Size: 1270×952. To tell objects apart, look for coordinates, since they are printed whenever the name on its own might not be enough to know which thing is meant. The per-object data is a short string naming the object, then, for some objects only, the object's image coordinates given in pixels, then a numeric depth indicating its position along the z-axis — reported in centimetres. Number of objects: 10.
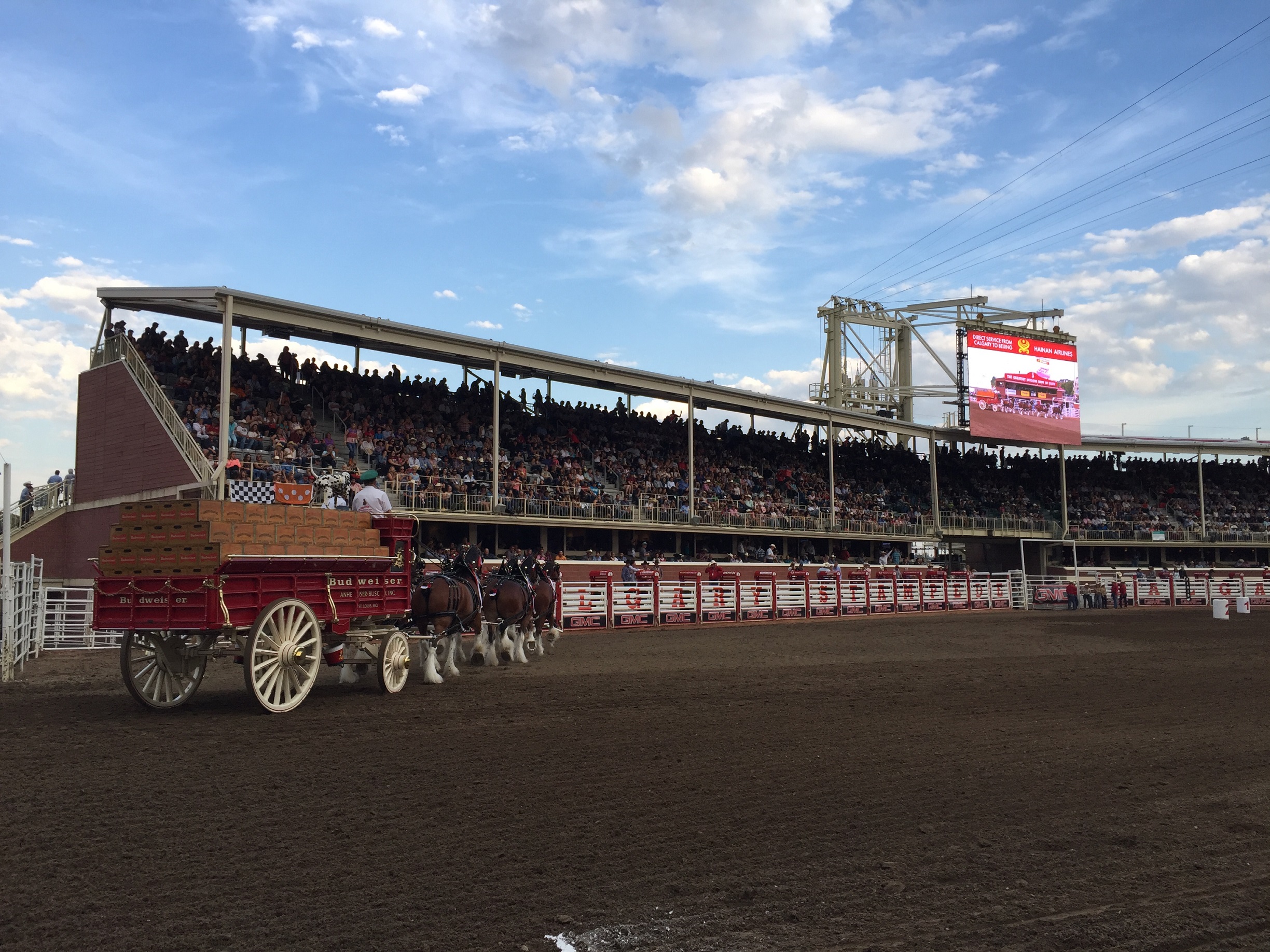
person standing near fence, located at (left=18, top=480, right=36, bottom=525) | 2189
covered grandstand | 2184
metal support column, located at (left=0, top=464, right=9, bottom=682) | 1152
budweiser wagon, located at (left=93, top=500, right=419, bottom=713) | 836
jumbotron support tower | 4481
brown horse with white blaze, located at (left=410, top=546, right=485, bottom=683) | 1172
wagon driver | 1055
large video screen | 4353
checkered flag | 1197
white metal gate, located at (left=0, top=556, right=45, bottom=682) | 1191
